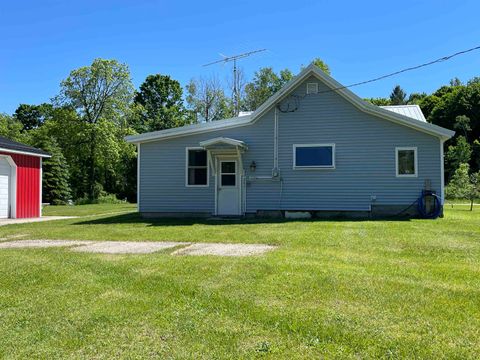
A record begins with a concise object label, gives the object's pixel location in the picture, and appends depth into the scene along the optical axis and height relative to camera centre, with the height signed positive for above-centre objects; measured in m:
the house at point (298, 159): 13.10 +0.83
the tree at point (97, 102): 35.03 +6.95
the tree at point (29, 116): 51.19 +8.18
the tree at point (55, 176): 30.72 +0.62
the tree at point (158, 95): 45.81 +9.71
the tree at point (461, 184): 22.67 +0.08
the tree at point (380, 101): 48.21 +9.65
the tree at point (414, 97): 57.39 +12.18
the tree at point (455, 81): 59.75 +14.40
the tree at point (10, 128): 40.31 +5.53
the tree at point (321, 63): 38.44 +10.89
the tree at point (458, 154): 34.38 +2.52
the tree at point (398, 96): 61.44 +13.45
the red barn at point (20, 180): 15.43 +0.19
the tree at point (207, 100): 40.50 +8.15
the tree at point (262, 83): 39.34 +9.33
